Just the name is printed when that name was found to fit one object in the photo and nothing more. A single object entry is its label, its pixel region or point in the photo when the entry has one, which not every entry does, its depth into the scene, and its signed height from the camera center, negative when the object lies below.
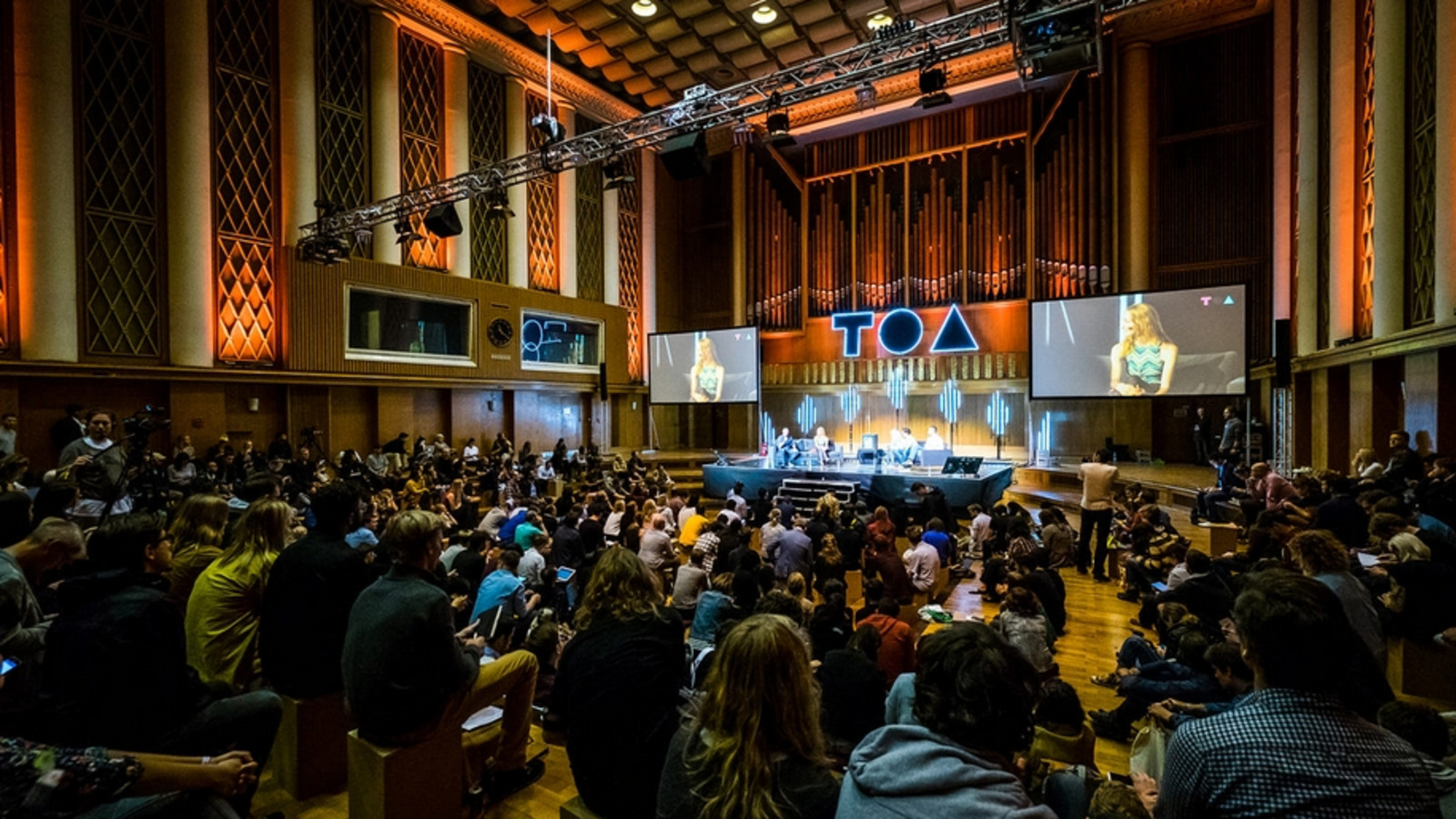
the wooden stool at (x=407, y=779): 2.23 -1.33
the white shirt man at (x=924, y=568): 5.24 -1.30
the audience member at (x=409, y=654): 2.16 -0.83
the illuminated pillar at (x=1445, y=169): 5.69 +2.14
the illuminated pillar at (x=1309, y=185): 8.76 +3.06
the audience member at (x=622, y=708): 1.93 -0.90
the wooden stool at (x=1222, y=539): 6.30 -1.27
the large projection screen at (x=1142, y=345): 9.67 +1.03
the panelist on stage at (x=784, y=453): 11.91 -0.82
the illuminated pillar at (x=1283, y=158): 10.04 +3.92
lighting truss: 5.95 +3.31
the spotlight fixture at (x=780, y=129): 6.88 +3.01
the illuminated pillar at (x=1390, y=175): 6.61 +2.41
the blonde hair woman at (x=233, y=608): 2.73 -0.85
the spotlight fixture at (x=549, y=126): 7.54 +3.29
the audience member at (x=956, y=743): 1.13 -0.63
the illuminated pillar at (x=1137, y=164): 12.34 +4.70
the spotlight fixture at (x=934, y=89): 5.95 +2.99
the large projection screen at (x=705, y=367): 14.82 +0.99
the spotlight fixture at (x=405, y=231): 9.32 +2.55
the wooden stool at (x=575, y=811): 2.01 -1.26
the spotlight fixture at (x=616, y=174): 7.93 +2.90
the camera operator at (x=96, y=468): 5.31 -0.49
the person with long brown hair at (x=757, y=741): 1.32 -0.72
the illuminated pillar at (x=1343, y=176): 7.72 +2.81
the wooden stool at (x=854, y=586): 5.62 -1.55
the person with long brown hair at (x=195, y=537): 3.21 -0.67
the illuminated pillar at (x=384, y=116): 11.48 +5.21
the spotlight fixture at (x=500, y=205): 8.51 +2.69
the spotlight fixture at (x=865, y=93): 6.62 +3.32
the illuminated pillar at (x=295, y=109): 10.35 +4.80
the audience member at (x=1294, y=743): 1.17 -0.64
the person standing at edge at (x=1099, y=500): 6.45 -0.92
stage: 9.41 -1.15
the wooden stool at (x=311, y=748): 2.67 -1.43
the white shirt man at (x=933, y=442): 12.35 -0.66
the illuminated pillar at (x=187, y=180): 9.22 +3.27
